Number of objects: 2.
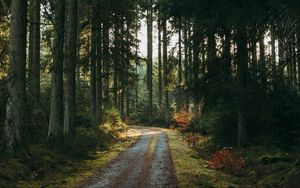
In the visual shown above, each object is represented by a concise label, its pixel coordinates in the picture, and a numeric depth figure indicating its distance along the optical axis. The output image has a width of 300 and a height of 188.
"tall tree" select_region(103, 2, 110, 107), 25.09
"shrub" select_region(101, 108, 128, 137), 32.09
